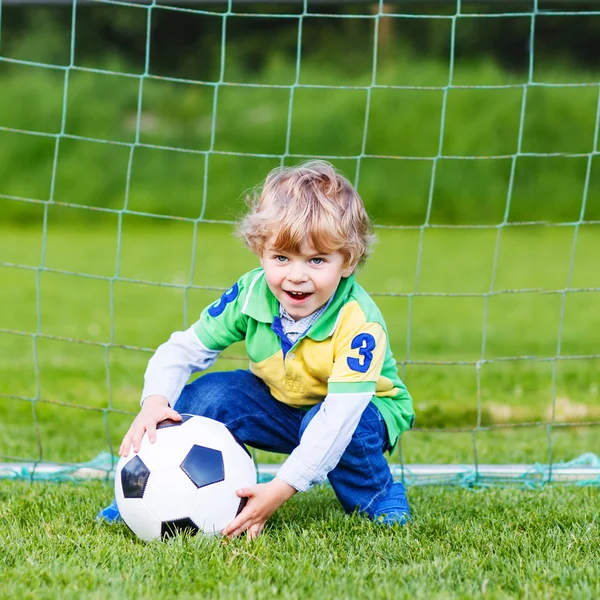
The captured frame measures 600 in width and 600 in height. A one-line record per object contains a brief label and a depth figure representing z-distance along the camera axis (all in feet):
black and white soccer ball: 14.92
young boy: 15.23
